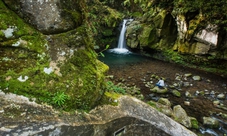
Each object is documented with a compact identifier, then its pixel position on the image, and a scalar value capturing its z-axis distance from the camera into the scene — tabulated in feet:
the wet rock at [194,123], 18.21
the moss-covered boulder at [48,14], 9.12
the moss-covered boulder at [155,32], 46.75
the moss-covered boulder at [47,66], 8.59
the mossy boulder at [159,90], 26.01
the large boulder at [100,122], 7.37
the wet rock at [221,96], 25.42
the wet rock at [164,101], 22.08
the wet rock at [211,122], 18.71
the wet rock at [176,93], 25.45
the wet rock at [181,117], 17.90
